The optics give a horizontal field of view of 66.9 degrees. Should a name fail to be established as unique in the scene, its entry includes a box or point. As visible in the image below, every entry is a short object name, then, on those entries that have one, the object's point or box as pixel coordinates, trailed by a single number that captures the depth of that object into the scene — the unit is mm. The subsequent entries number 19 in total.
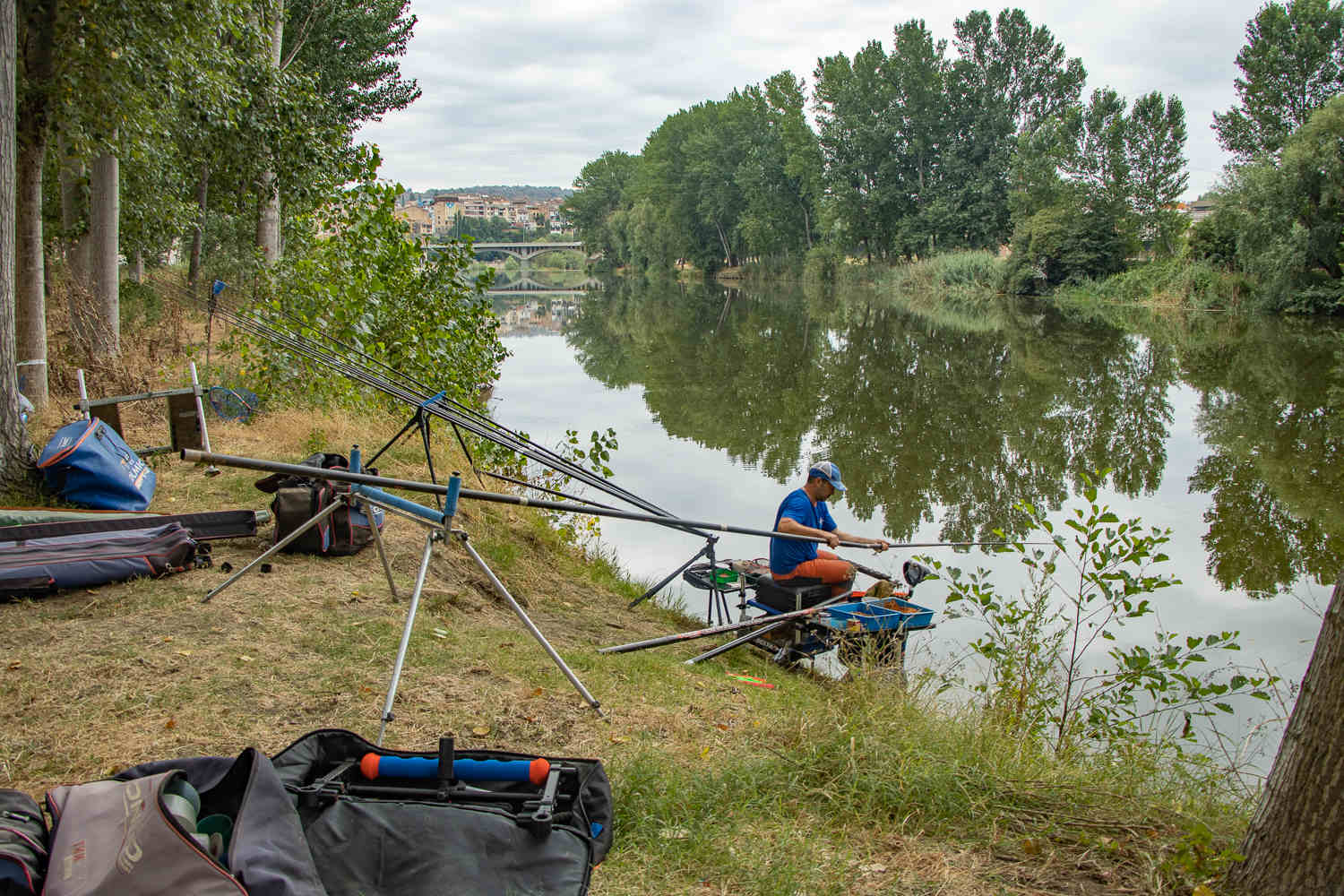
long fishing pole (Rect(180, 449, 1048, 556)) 3346
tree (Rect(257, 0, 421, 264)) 11727
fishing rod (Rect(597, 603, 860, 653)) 6035
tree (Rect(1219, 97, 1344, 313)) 29266
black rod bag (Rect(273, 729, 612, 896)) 2893
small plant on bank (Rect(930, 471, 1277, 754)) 4711
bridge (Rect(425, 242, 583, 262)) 101938
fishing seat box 7230
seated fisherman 7250
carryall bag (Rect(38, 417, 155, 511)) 6324
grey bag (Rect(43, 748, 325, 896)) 2453
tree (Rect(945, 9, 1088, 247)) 53125
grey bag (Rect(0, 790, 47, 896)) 2443
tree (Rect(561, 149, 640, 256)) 112438
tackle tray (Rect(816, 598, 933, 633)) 6508
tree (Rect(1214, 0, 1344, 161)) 44375
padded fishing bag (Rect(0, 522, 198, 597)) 5062
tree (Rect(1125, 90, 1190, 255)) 43812
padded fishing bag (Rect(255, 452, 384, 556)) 6105
